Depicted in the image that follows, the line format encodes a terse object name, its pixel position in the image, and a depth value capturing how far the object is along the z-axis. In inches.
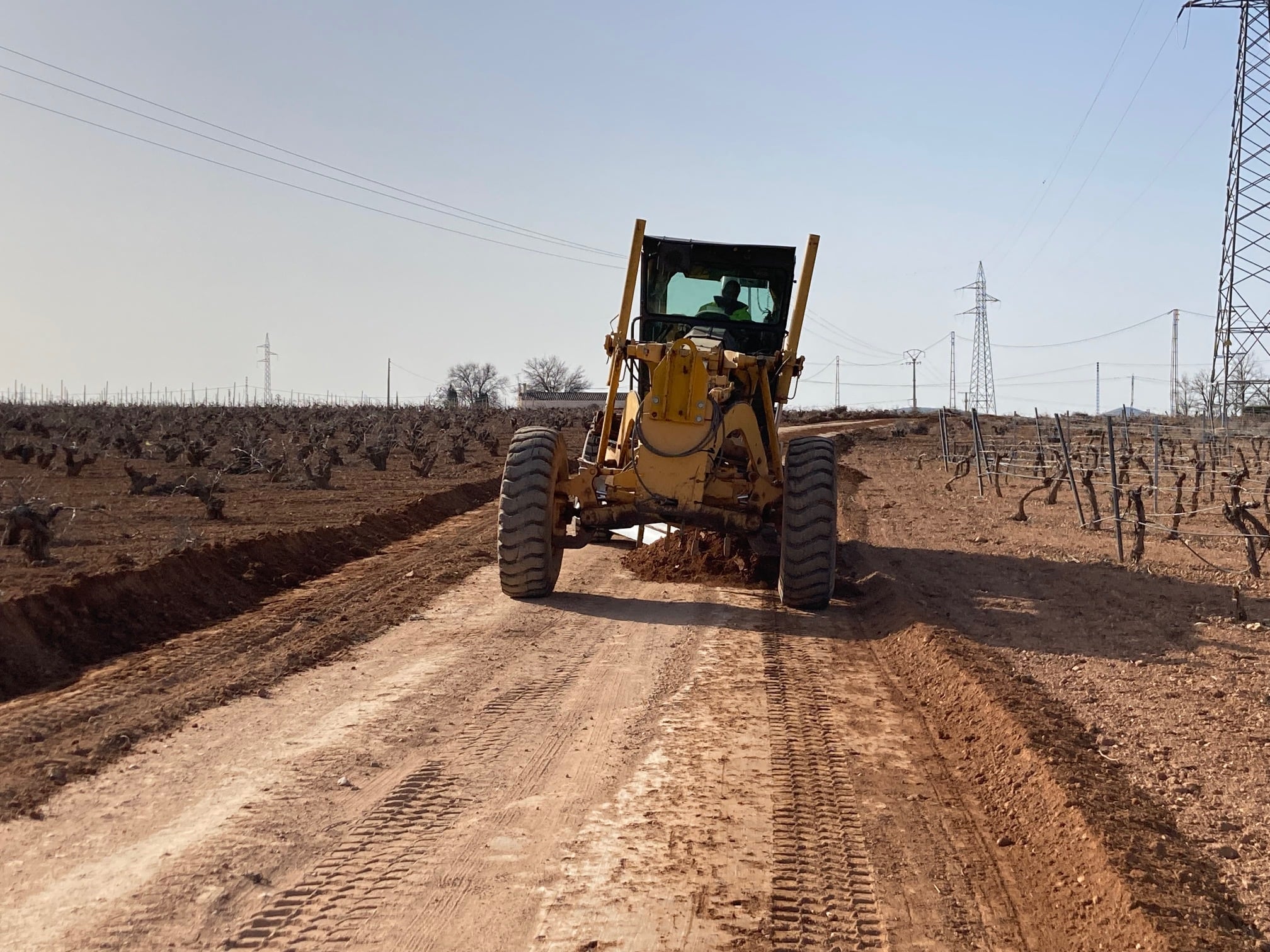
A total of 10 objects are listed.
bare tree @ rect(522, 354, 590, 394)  4672.7
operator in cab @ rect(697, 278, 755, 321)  442.3
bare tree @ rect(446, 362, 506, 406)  4305.9
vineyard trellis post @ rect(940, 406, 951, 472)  1117.8
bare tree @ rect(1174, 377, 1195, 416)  2345.7
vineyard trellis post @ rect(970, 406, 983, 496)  854.5
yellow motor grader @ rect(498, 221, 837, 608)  378.9
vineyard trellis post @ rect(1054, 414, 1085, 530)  627.5
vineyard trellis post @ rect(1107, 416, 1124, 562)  508.7
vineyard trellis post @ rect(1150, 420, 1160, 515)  642.0
